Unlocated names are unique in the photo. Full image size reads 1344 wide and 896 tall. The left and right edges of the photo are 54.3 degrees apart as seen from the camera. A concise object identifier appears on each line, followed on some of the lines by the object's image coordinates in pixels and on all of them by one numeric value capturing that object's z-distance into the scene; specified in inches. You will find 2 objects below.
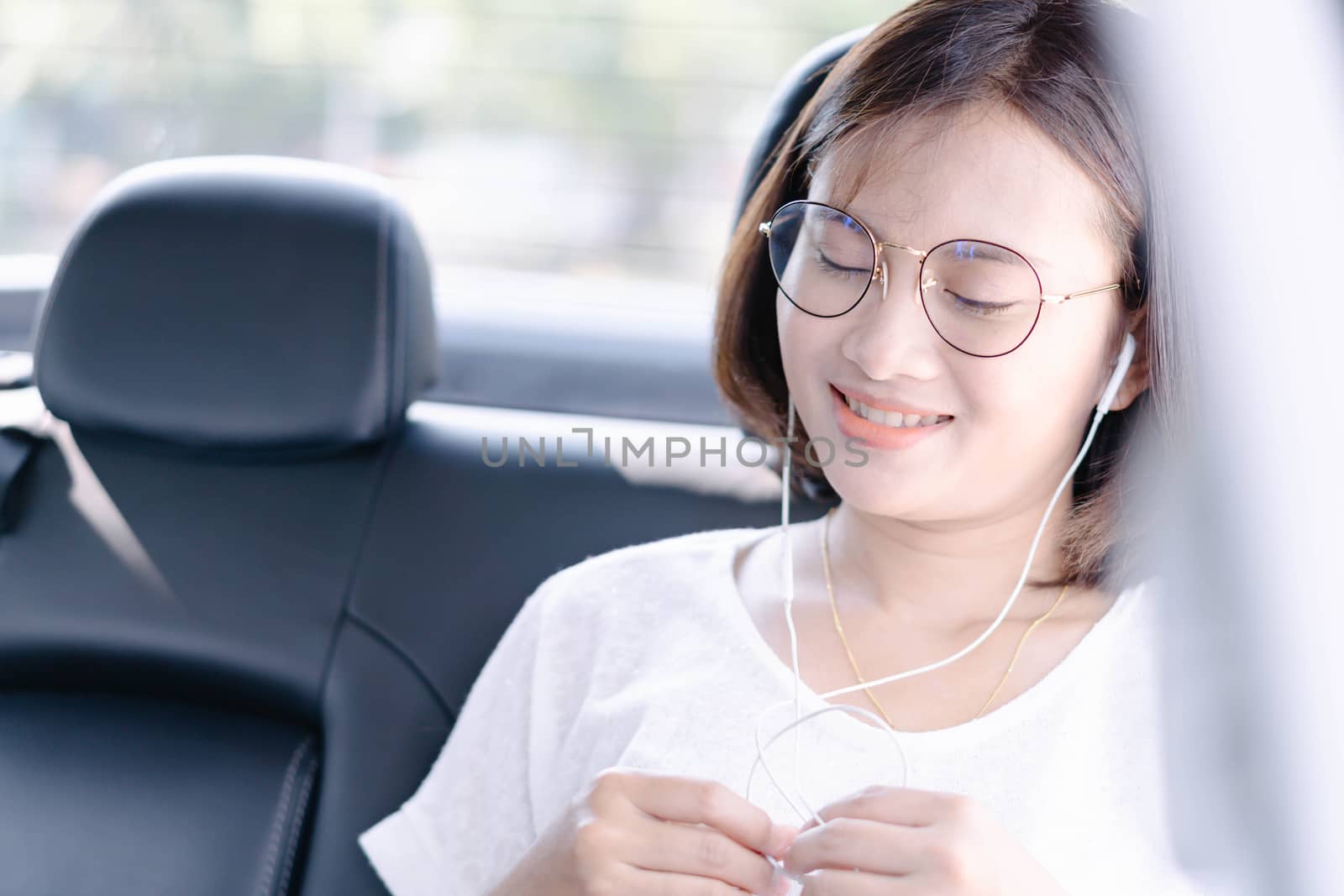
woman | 37.6
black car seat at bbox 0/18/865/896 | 54.2
